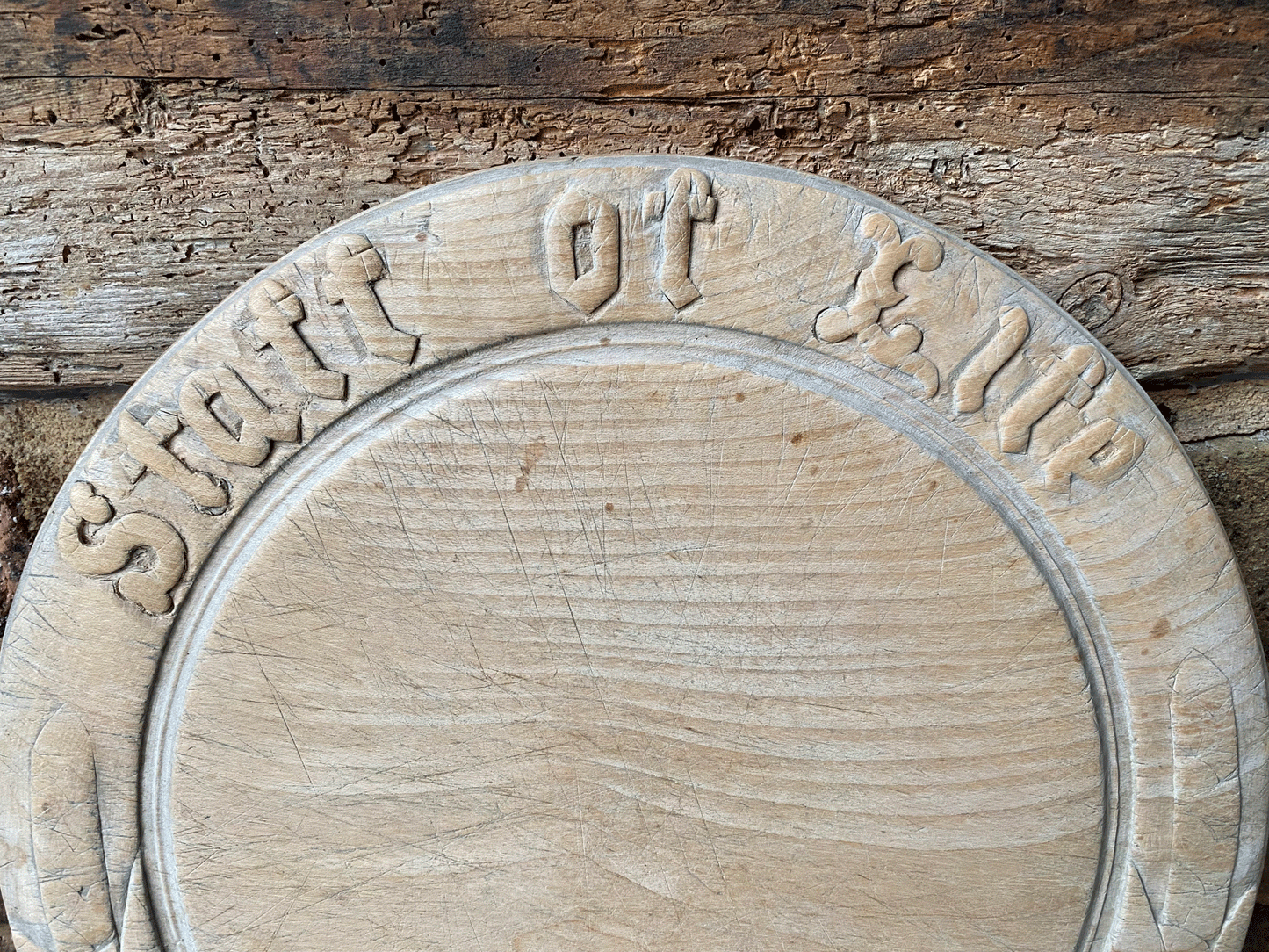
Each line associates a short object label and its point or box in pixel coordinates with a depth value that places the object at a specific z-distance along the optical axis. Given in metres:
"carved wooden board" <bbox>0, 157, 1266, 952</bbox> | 0.40
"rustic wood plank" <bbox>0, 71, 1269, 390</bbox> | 0.43
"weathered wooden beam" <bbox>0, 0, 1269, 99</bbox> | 0.42
